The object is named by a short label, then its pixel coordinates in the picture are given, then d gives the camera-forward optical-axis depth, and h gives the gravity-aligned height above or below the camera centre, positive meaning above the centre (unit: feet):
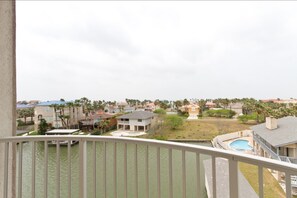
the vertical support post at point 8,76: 7.11 +1.00
